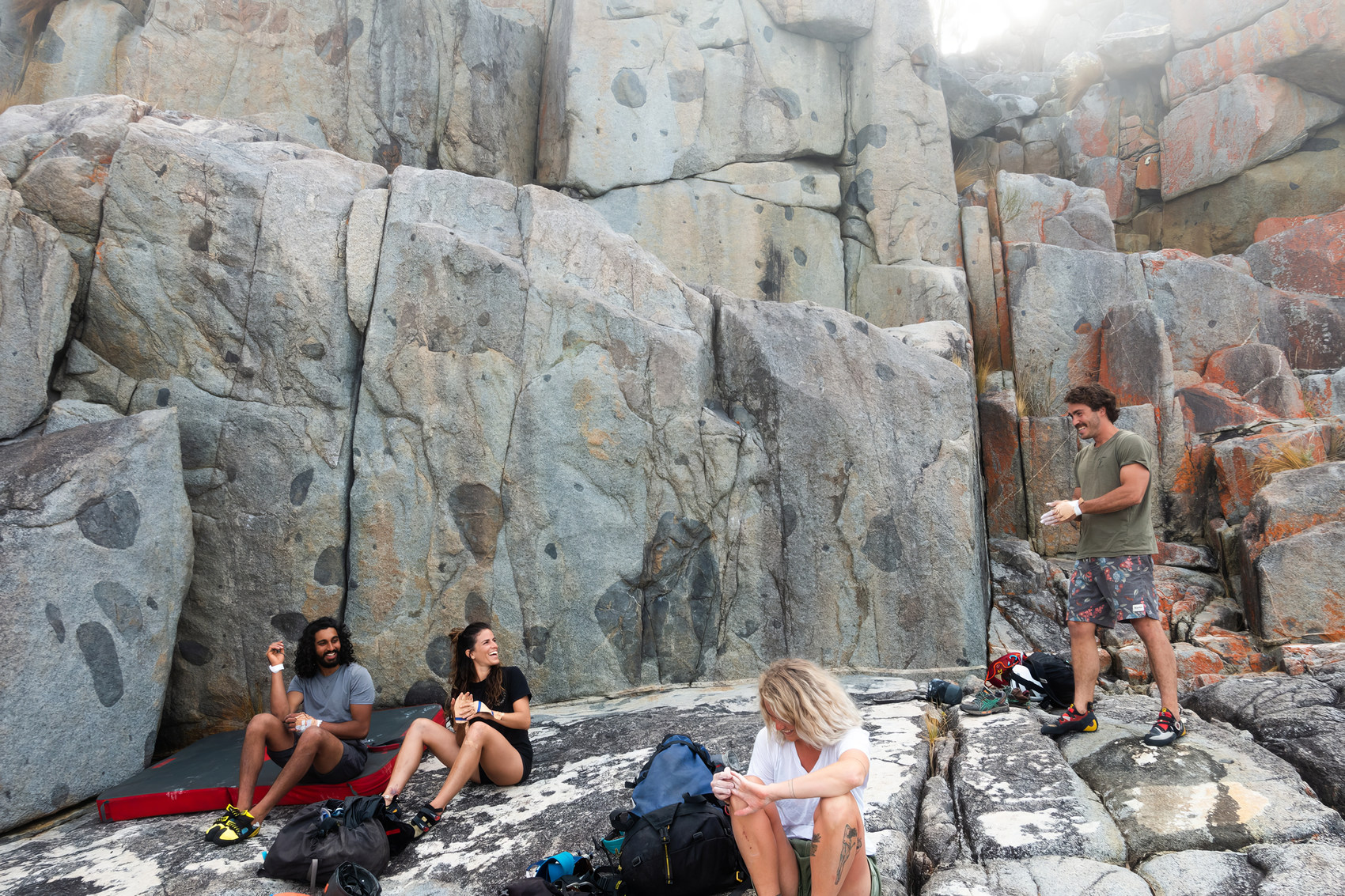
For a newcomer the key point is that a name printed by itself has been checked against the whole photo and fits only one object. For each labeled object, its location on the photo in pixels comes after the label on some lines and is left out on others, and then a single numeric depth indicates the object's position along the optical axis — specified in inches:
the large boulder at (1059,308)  361.7
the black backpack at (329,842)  134.3
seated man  162.7
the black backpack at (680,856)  120.0
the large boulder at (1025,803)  129.5
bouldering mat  173.3
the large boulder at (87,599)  181.6
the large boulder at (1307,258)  397.7
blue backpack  130.3
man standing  158.7
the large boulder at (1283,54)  425.1
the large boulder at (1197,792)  126.1
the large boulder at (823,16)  390.0
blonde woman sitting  108.5
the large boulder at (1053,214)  401.1
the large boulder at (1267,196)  449.1
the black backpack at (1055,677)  185.8
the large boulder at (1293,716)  143.3
